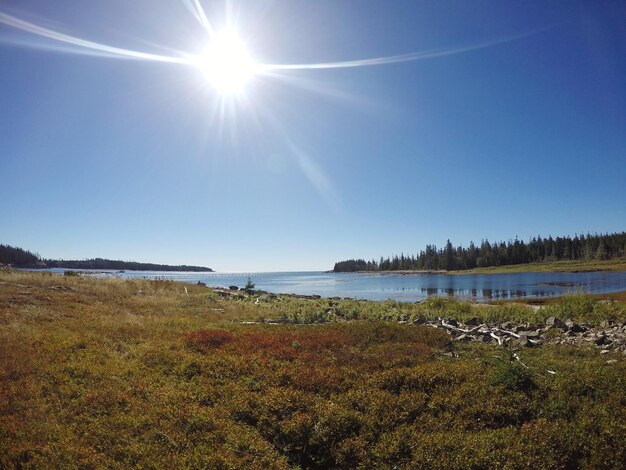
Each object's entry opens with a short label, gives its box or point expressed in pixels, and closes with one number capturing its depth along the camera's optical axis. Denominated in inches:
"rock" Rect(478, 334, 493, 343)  643.5
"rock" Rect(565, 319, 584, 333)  694.5
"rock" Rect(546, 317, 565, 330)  740.6
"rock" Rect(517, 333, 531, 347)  597.7
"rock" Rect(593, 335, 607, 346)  582.1
